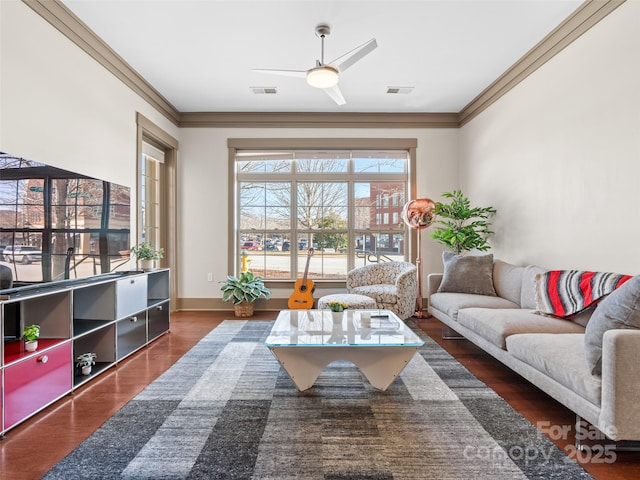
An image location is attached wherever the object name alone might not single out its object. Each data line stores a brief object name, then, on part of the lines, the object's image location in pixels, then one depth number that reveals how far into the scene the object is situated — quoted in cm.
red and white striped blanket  232
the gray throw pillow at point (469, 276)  373
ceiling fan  270
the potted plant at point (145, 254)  351
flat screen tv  206
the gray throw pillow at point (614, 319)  167
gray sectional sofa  152
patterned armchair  412
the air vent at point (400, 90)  424
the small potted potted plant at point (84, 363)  257
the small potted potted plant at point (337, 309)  308
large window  522
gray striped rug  157
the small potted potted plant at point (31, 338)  203
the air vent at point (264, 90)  420
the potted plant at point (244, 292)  465
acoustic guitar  473
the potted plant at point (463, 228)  425
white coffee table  218
